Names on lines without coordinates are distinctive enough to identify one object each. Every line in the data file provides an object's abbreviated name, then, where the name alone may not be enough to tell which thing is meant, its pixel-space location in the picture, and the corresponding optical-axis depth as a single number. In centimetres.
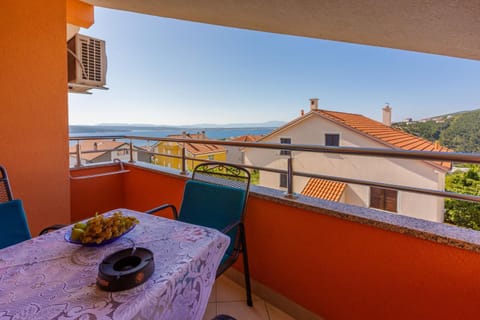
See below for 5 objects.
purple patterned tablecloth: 58
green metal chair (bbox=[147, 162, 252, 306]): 142
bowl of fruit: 89
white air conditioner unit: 224
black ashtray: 64
